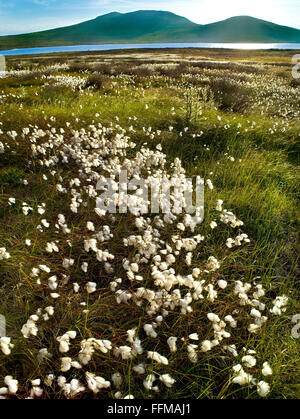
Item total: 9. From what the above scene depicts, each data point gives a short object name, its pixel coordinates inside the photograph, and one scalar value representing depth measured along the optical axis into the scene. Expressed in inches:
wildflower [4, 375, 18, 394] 59.5
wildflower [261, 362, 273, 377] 68.1
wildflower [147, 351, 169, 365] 65.9
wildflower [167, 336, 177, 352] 71.3
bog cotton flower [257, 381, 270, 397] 65.9
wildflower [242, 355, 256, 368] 69.2
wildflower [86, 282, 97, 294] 84.6
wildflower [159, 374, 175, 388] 65.0
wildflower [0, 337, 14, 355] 61.7
